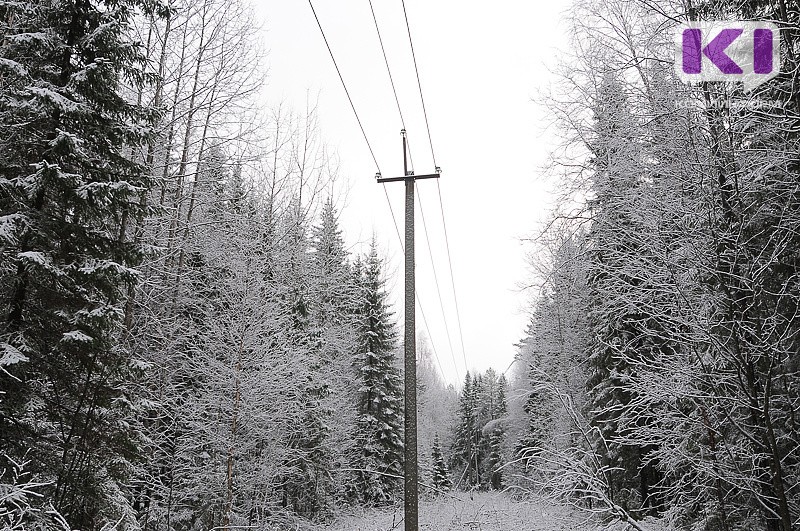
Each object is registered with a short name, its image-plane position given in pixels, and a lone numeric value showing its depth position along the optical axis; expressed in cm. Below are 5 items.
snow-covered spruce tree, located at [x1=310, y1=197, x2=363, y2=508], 1731
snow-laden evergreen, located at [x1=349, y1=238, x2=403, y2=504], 2394
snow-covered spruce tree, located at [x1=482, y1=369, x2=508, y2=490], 4600
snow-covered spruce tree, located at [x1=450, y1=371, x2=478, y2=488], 4800
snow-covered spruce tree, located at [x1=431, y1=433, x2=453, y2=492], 3806
